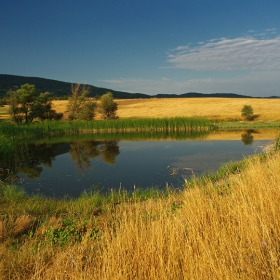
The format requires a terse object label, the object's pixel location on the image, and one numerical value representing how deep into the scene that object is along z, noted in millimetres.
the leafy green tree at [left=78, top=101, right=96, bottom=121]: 41625
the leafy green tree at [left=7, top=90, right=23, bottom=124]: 39531
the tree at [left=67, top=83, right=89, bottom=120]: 42656
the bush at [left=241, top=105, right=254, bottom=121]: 42969
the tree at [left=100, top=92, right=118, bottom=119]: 44250
